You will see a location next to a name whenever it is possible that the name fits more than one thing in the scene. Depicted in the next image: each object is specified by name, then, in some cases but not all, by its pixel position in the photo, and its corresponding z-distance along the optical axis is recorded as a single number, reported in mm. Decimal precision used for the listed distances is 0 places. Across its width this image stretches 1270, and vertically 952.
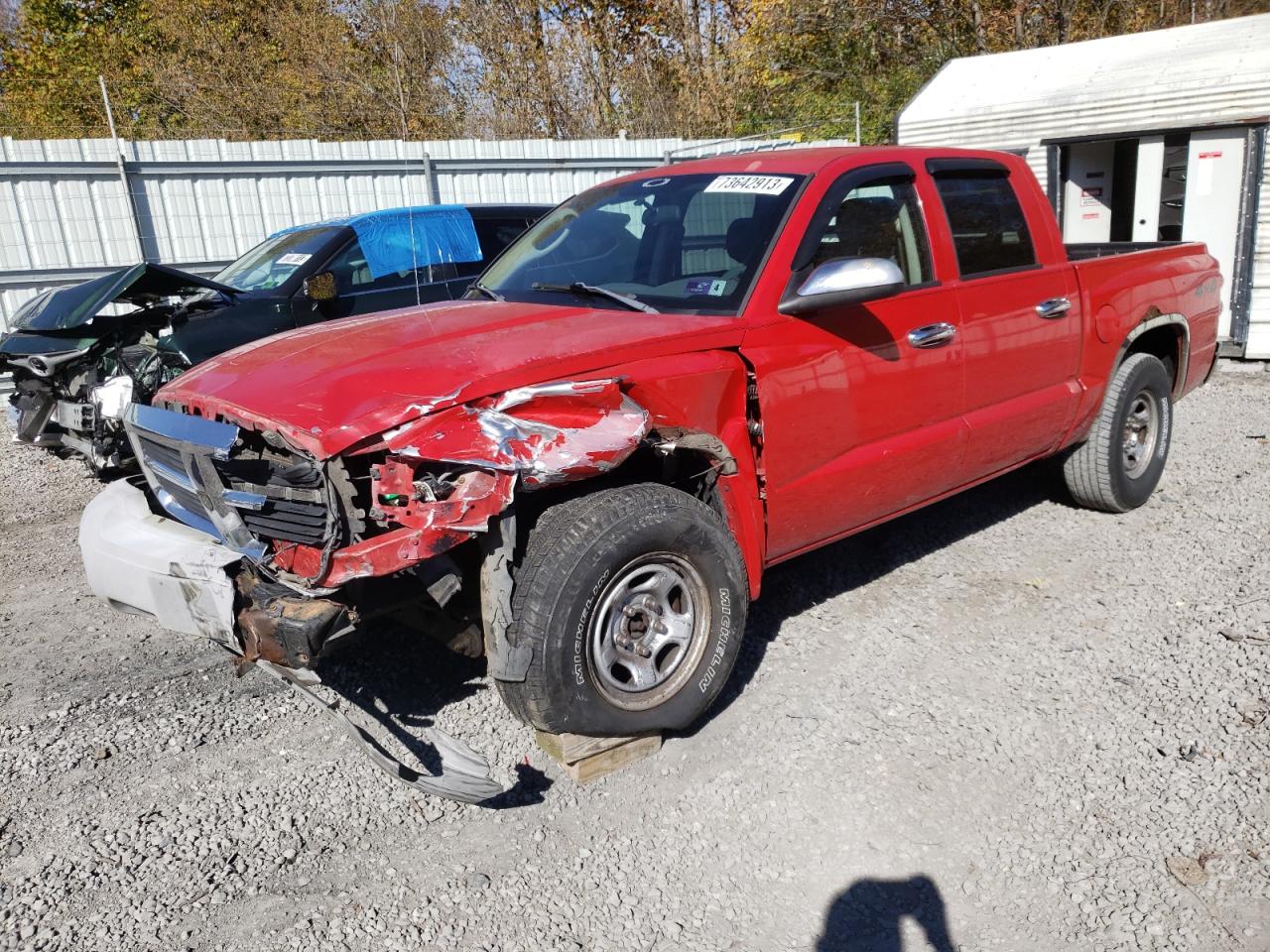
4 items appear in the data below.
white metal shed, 9578
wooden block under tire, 3229
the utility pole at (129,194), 10617
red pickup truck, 2891
